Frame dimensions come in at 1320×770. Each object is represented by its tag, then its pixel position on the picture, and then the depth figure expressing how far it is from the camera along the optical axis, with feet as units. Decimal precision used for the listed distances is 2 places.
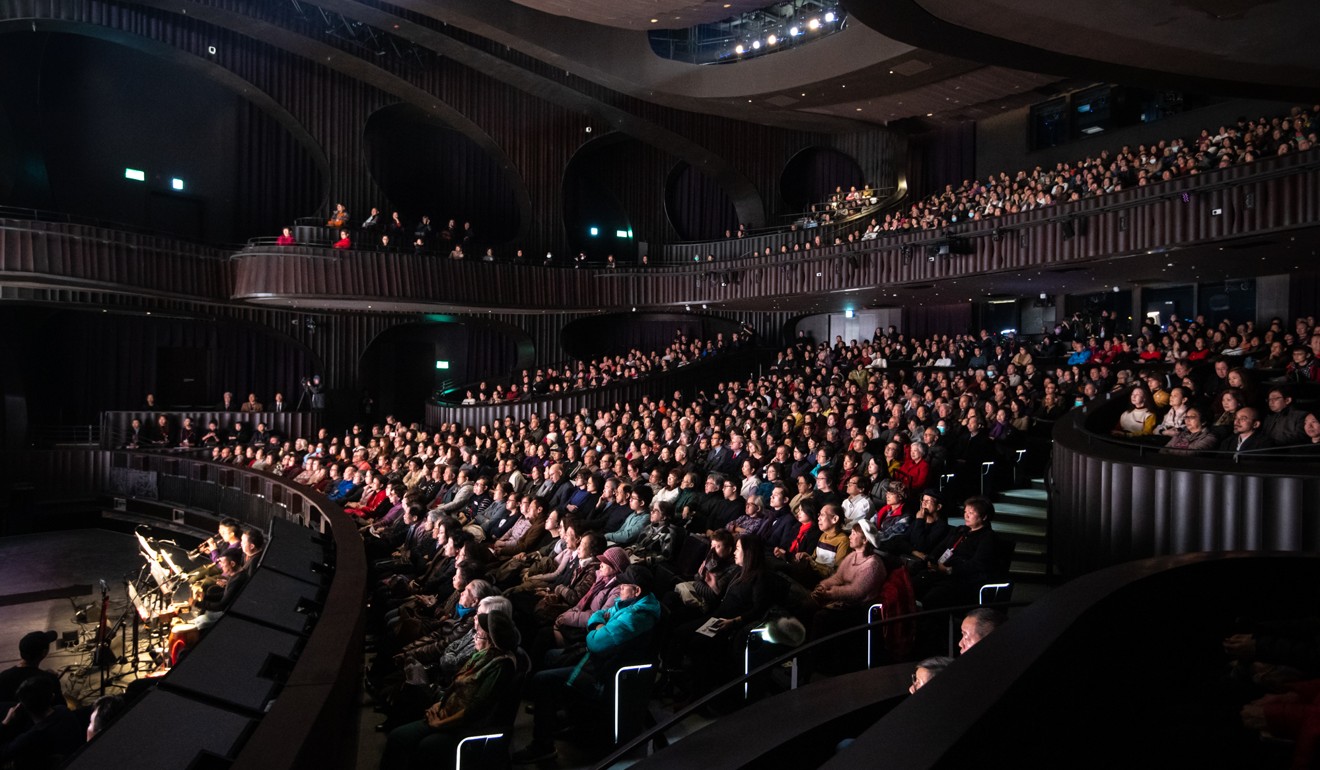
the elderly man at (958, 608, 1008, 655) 8.57
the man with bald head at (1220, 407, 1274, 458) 14.93
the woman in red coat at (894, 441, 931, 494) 20.10
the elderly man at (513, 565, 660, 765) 11.90
